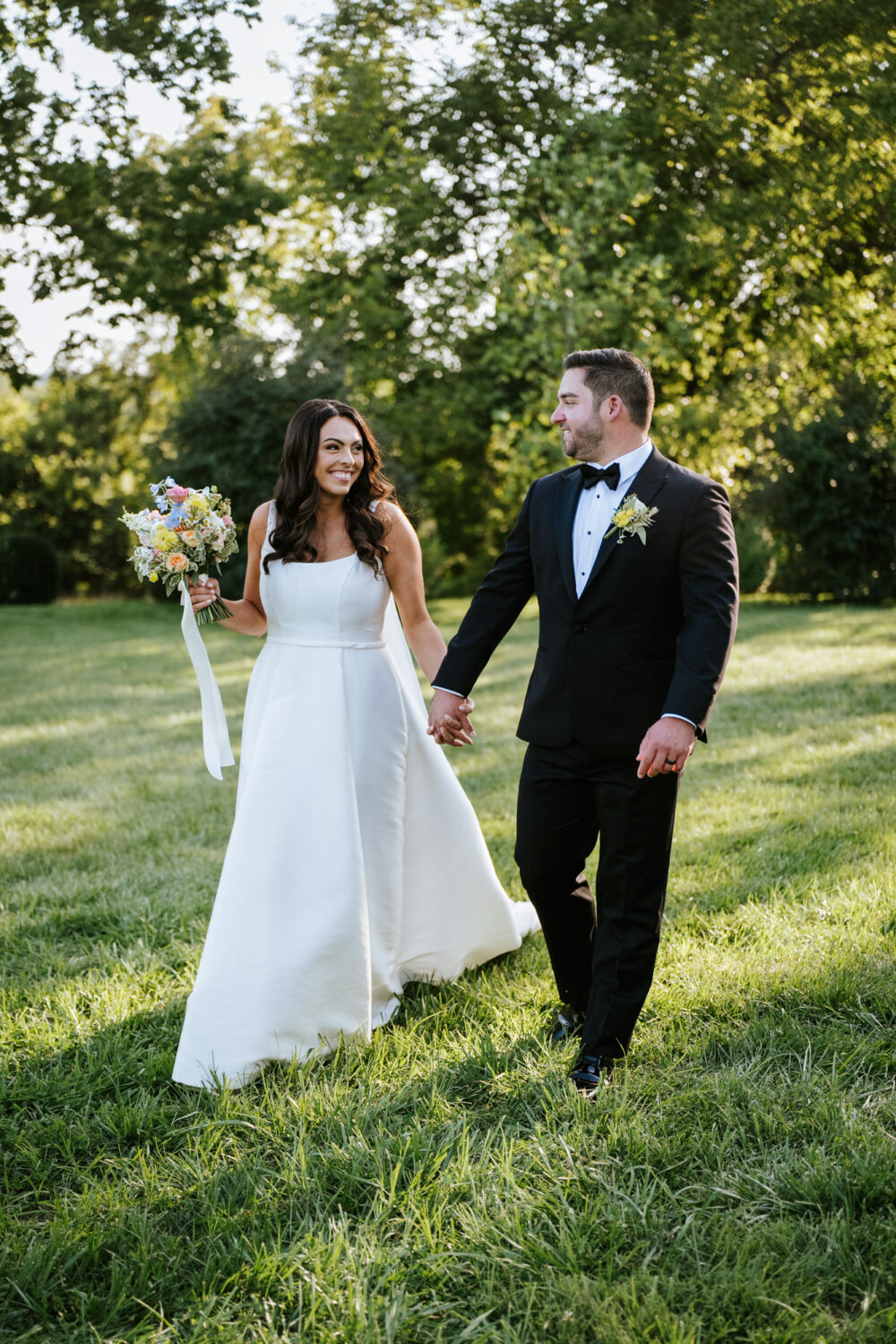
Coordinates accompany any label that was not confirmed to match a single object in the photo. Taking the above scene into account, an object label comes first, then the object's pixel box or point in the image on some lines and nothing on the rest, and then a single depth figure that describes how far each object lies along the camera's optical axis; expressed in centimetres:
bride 371
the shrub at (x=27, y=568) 2520
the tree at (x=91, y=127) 1479
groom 327
